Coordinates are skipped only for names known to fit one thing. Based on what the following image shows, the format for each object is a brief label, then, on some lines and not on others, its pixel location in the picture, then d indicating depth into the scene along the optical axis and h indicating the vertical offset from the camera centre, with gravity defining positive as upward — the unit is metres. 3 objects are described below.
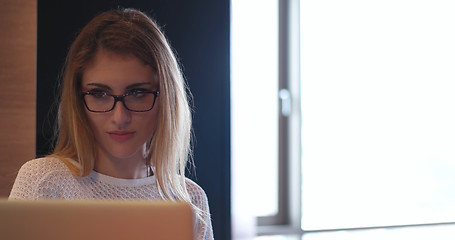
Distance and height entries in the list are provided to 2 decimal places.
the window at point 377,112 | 3.79 +0.11
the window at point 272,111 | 3.61 +0.11
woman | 1.30 +0.01
